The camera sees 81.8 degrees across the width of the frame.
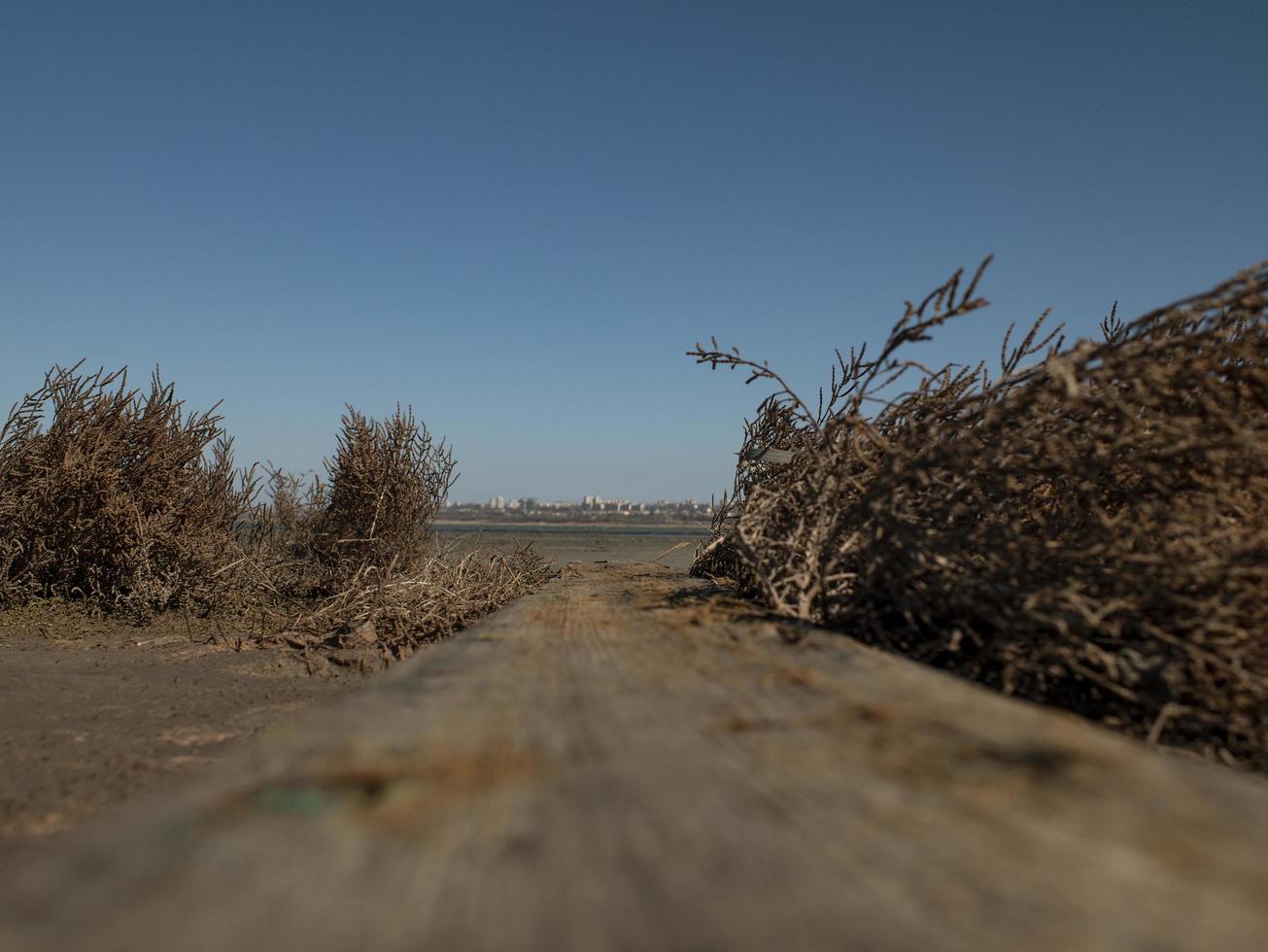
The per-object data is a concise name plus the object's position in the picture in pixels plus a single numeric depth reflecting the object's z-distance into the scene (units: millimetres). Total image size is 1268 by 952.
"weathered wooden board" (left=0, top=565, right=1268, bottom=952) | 537
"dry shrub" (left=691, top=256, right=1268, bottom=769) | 1488
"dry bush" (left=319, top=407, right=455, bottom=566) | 8234
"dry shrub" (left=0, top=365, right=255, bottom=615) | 7355
